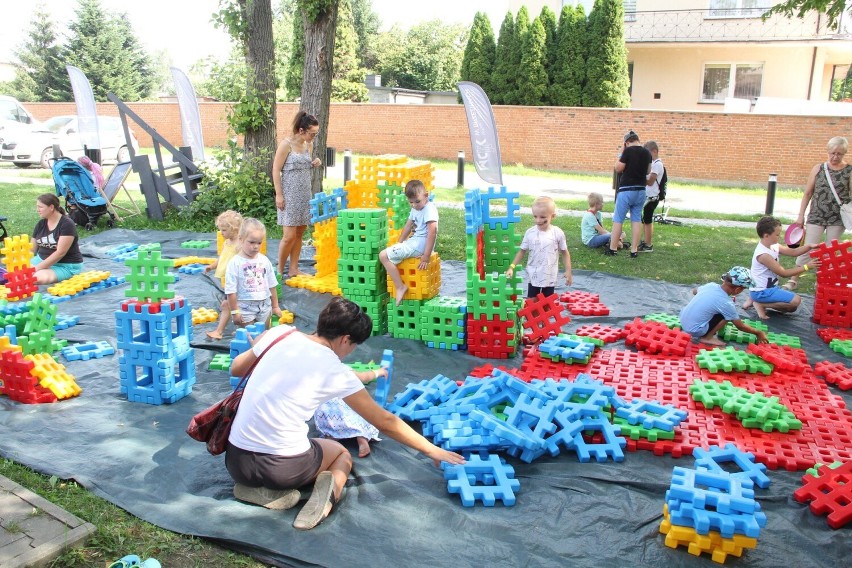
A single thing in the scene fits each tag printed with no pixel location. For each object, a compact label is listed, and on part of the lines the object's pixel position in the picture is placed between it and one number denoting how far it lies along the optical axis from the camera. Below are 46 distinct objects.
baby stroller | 10.57
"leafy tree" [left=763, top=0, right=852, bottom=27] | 9.19
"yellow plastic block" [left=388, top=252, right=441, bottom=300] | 6.16
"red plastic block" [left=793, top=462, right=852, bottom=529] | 3.42
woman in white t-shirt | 3.30
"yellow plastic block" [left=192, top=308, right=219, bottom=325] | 6.57
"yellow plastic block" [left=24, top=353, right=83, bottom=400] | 4.81
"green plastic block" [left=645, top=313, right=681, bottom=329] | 6.39
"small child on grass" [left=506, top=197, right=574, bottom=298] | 6.23
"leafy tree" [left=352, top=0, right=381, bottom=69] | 57.00
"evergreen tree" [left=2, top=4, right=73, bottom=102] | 38.34
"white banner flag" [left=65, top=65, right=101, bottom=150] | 15.30
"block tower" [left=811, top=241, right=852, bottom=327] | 6.62
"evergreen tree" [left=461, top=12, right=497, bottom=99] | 26.66
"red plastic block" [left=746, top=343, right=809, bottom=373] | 5.38
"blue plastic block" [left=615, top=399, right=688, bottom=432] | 4.29
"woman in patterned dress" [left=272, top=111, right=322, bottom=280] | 7.74
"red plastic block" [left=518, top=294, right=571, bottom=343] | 5.93
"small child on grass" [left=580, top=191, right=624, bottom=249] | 9.83
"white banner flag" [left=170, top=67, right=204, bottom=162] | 14.64
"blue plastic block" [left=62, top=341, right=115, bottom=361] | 5.57
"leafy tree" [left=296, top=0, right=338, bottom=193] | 10.43
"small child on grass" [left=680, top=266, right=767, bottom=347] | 5.85
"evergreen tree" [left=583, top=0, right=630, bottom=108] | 24.05
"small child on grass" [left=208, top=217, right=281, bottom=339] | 5.68
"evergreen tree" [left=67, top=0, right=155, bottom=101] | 36.16
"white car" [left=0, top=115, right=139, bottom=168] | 20.55
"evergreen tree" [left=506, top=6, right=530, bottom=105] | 25.52
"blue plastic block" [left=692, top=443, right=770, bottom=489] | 3.78
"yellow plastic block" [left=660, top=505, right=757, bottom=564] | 3.15
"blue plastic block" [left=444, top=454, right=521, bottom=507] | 3.62
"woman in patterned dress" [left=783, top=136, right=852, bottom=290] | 7.61
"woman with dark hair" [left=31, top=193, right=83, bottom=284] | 7.46
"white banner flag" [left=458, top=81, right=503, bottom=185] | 12.57
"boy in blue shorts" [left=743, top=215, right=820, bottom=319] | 6.62
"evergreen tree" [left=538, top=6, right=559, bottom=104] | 25.17
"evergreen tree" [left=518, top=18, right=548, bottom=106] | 24.97
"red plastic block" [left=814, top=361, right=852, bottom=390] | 5.20
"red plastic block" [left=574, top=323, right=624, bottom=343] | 6.18
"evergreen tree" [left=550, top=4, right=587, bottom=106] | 24.44
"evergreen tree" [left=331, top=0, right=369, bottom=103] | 32.56
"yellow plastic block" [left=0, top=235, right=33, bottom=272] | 6.77
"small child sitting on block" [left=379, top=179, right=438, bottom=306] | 6.14
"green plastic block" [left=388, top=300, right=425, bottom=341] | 6.21
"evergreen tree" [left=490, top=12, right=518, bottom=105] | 25.88
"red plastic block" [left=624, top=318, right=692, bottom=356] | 5.75
